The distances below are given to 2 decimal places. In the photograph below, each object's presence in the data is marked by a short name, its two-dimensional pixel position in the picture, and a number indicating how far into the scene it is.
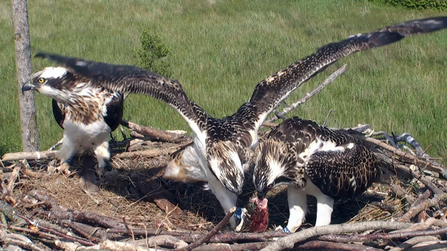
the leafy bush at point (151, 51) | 10.25
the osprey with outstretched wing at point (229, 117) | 5.29
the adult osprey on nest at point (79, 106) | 5.95
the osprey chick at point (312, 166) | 5.27
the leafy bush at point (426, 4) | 18.76
